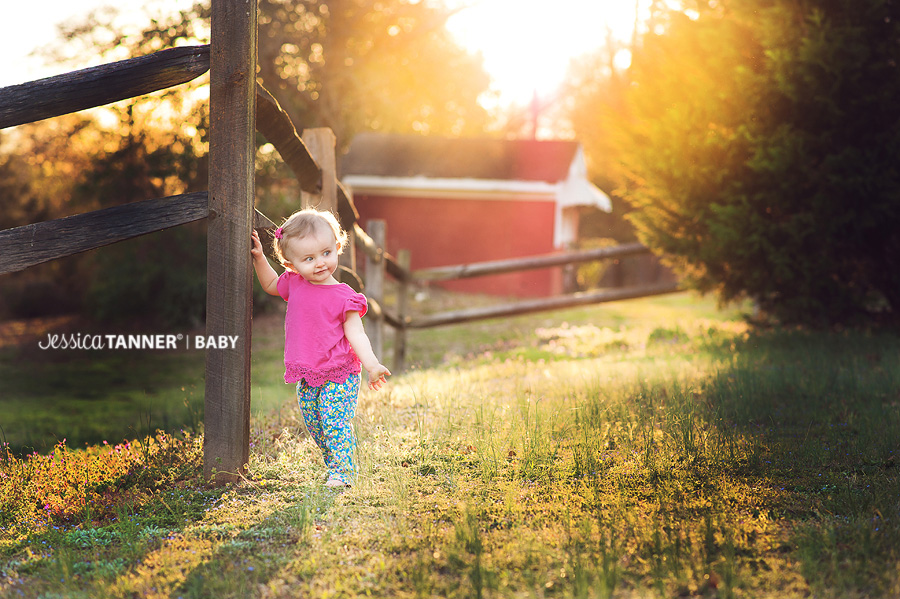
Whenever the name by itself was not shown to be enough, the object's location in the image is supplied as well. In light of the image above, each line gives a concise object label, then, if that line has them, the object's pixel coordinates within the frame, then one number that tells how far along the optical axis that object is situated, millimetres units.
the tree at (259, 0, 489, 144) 15477
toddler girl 3637
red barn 19859
